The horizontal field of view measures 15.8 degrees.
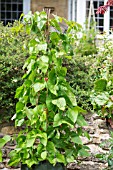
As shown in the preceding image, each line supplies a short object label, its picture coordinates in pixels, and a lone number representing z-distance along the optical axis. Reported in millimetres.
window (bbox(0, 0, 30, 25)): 13688
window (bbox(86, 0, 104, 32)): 11711
